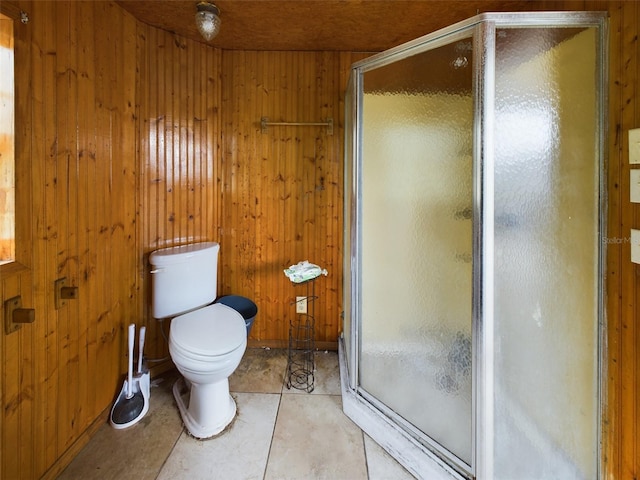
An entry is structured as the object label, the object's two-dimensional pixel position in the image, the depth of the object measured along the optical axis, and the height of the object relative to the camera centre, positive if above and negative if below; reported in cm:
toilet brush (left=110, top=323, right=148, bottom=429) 149 -88
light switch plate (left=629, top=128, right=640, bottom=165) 97 +30
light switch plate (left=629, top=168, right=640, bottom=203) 97 +17
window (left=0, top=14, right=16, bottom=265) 98 +31
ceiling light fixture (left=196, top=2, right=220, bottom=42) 158 +118
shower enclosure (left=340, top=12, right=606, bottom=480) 105 -2
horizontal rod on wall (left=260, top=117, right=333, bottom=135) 213 +82
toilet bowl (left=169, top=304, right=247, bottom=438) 132 -57
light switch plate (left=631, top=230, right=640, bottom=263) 97 -4
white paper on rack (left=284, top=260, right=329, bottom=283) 178 -22
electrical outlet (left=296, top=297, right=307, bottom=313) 223 -54
